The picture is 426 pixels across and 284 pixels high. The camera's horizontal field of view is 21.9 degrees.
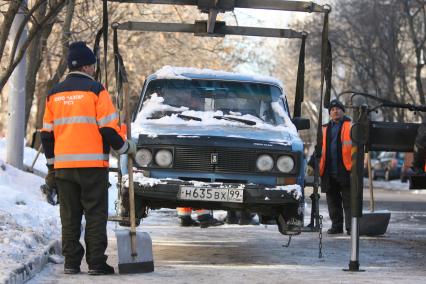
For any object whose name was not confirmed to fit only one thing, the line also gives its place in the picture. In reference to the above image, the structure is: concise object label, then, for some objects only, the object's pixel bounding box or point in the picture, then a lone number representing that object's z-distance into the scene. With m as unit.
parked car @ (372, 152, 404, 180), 48.44
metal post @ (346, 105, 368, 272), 10.06
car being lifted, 10.45
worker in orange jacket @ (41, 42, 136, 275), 9.09
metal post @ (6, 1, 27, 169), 18.84
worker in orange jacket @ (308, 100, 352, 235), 14.68
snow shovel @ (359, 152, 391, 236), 14.46
